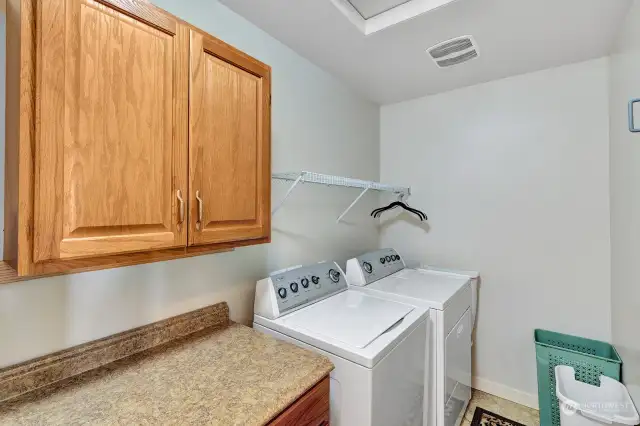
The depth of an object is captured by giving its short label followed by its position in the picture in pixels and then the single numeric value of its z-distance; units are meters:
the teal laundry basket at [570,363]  1.77
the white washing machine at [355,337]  1.15
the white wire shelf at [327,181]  1.60
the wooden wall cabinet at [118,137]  0.70
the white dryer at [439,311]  1.63
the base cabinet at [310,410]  0.90
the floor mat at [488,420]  2.03
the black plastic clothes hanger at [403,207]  2.64
